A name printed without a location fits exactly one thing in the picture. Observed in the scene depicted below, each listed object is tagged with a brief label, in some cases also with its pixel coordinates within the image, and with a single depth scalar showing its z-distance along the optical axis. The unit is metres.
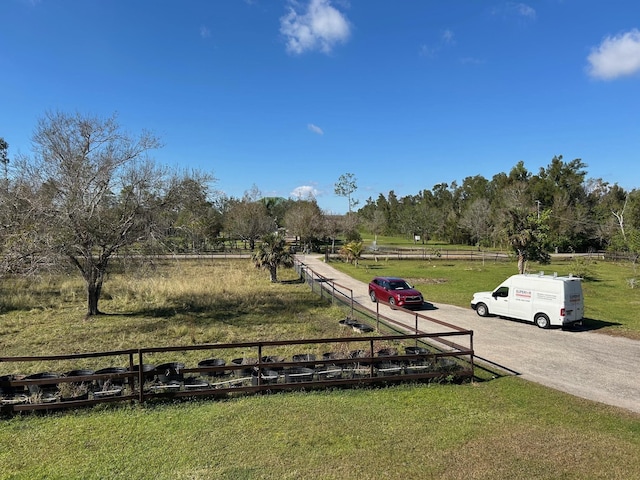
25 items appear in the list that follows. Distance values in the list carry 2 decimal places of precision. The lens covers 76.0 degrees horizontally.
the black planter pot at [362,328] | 15.24
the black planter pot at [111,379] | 8.16
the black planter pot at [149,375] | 8.23
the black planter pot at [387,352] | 10.57
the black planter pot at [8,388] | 7.70
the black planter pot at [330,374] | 9.25
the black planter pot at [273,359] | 9.81
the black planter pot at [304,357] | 10.30
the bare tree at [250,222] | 59.22
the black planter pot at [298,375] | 8.98
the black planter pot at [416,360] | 9.91
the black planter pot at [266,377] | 8.80
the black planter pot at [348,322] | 16.19
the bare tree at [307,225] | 60.11
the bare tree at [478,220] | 74.31
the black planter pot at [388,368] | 9.56
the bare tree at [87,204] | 16.36
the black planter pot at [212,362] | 10.14
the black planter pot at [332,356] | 10.13
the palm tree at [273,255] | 29.80
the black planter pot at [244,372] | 9.12
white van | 15.96
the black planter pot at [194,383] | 8.45
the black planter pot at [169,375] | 8.55
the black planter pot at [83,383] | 8.13
